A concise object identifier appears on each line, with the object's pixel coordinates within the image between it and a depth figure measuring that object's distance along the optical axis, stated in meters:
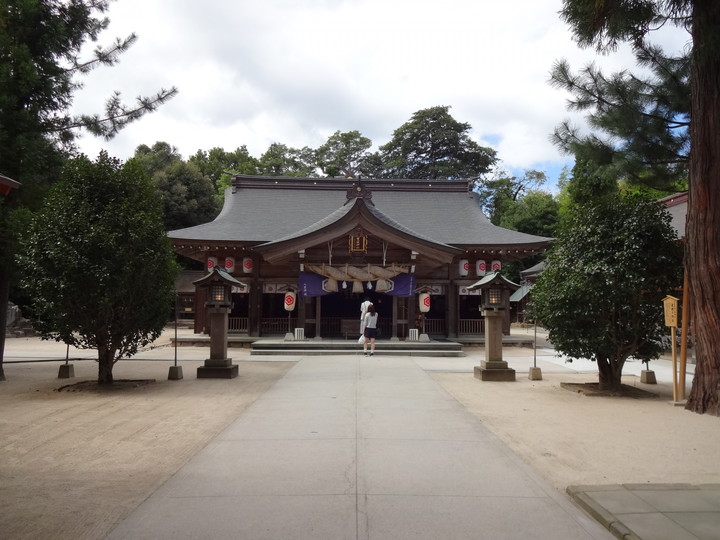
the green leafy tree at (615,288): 9.20
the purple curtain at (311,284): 19.03
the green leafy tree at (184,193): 36.56
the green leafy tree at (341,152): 48.00
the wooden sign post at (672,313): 8.35
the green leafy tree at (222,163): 47.21
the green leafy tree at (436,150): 44.56
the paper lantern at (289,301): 19.70
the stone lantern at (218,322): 11.52
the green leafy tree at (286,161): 49.53
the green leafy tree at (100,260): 9.43
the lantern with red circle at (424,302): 19.95
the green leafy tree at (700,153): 7.77
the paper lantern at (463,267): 21.44
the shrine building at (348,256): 18.83
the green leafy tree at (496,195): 46.69
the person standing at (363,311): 16.20
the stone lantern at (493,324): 11.38
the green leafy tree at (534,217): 39.51
